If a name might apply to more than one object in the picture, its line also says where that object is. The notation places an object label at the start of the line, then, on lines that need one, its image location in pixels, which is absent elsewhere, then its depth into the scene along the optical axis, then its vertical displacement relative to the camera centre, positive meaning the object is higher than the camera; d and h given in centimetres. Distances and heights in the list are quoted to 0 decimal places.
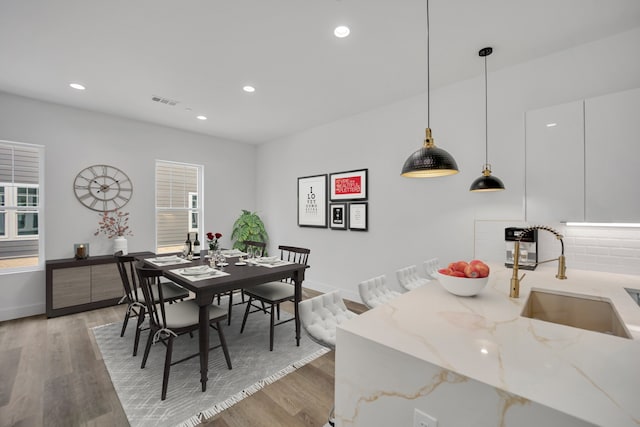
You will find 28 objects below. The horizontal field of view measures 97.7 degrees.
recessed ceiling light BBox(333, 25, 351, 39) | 231 +154
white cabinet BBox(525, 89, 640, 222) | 201 +43
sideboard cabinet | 364 -96
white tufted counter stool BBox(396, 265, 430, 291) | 253 -61
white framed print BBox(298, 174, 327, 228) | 479 +24
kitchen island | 73 -49
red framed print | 420 +47
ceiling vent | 371 +156
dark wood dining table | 223 -60
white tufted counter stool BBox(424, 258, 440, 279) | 280 -55
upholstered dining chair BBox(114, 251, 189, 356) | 271 -88
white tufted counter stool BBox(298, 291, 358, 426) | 164 -66
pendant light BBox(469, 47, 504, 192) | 256 +30
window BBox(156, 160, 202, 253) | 498 +22
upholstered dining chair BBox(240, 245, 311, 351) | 292 -88
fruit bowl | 157 -40
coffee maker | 259 -30
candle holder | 390 -51
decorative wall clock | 414 +42
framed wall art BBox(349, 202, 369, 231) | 416 -2
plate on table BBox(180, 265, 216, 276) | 259 -54
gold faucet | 165 -41
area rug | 197 -137
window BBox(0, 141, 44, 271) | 370 +14
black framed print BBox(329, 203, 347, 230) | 445 -2
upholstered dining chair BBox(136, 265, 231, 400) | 212 -87
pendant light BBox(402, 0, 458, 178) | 180 +35
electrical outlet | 87 -65
